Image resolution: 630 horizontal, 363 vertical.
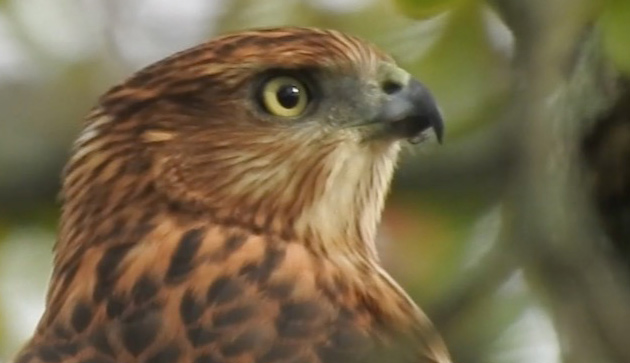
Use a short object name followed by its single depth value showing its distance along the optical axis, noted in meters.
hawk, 5.90
